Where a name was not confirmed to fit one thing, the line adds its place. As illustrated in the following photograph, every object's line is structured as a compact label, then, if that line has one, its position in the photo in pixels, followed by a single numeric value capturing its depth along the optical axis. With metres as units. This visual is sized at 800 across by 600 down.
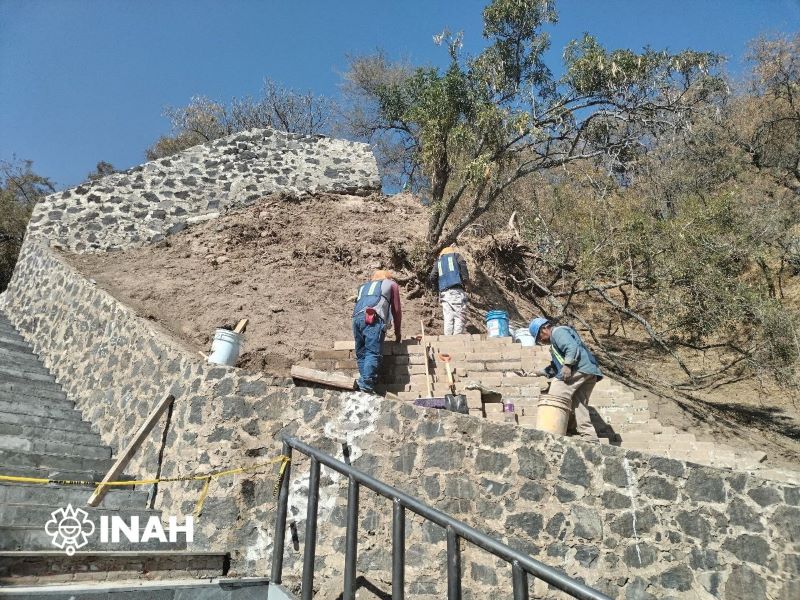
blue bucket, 9.42
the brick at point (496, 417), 7.25
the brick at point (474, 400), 7.15
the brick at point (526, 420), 7.49
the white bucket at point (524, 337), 9.15
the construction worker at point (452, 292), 9.55
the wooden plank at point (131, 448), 4.93
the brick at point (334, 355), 8.33
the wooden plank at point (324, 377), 6.34
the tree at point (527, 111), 11.18
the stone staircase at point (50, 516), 3.59
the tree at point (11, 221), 15.70
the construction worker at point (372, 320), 7.36
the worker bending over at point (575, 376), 6.79
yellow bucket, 6.71
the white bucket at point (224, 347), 6.57
